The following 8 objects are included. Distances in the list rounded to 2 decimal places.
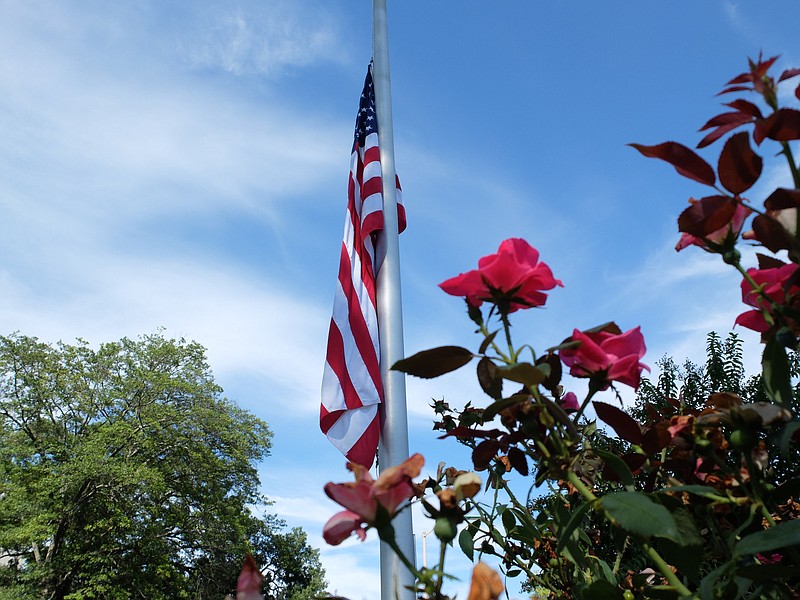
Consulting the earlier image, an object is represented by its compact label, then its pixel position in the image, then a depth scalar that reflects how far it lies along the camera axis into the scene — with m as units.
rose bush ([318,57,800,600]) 0.44
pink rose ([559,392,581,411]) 0.66
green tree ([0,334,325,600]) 11.91
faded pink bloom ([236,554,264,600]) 0.38
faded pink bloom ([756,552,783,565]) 0.71
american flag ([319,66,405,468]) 2.85
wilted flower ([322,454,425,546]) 0.42
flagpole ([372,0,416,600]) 2.36
